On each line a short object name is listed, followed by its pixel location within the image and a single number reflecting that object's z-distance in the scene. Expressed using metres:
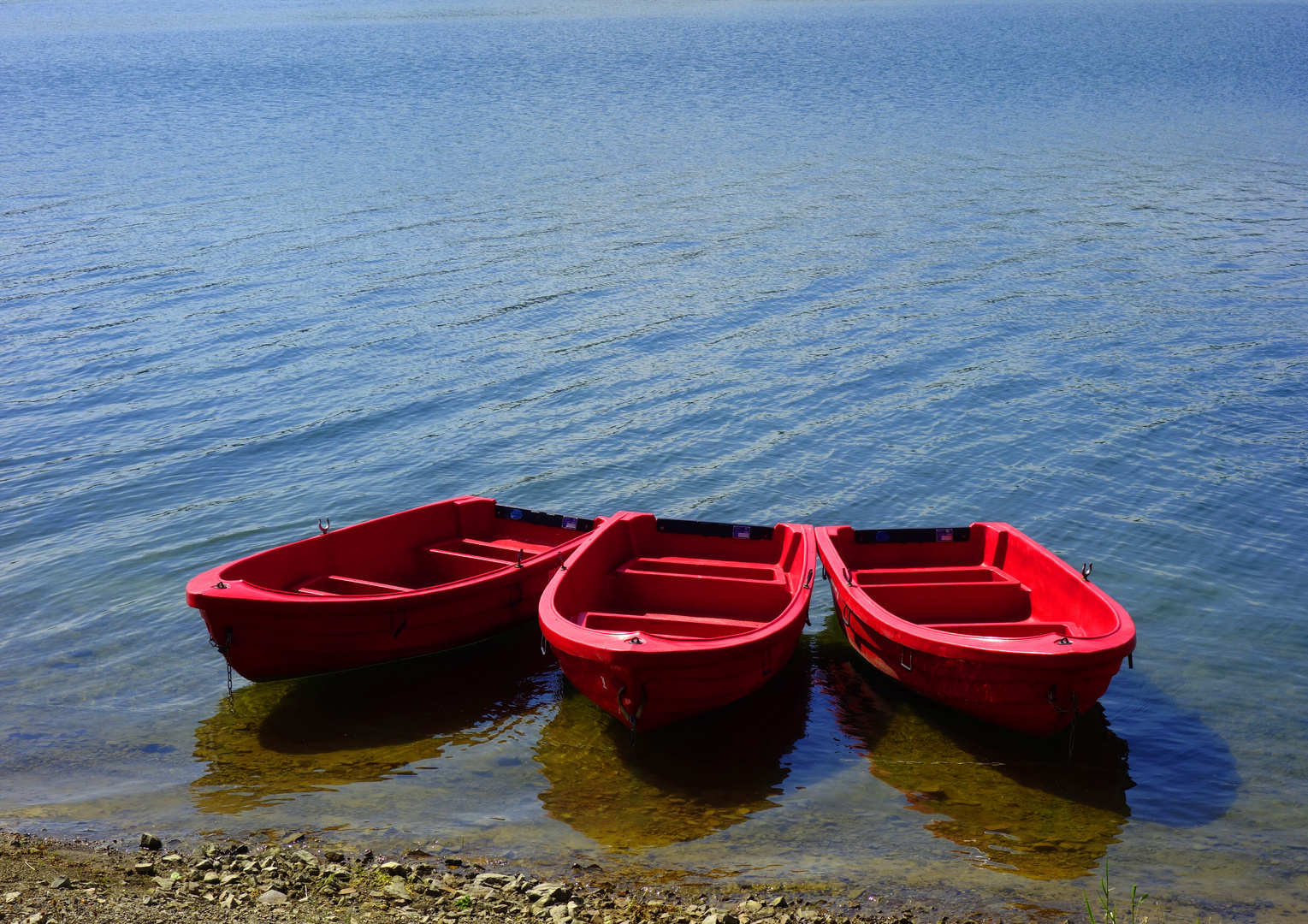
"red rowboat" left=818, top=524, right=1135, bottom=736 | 7.88
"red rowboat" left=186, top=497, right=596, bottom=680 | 8.84
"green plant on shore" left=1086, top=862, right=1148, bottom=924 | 6.25
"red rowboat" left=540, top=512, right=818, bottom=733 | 8.01
